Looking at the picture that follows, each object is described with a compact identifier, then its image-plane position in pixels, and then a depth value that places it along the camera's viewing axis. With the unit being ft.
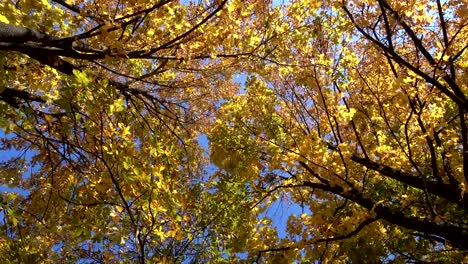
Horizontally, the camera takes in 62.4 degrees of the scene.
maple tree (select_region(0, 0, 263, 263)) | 8.87
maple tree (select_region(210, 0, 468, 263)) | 14.61
